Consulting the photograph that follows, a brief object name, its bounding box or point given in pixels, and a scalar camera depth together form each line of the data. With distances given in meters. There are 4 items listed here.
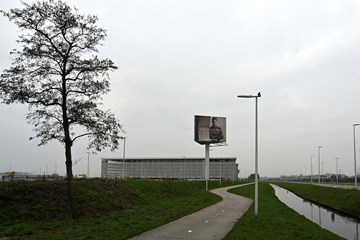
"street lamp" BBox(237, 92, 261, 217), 26.08
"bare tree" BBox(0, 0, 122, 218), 21.03
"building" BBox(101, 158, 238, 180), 182.38
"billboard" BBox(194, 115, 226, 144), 90.81
